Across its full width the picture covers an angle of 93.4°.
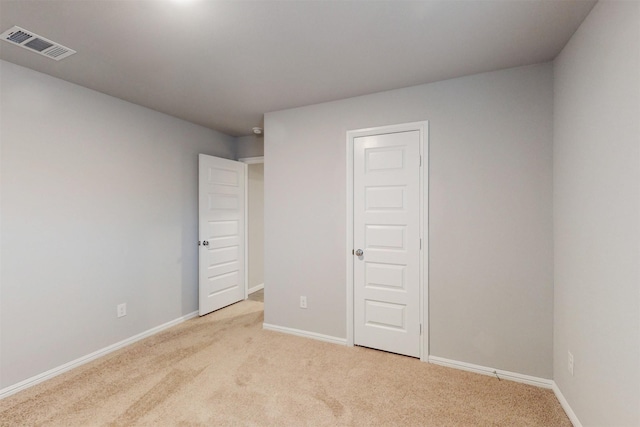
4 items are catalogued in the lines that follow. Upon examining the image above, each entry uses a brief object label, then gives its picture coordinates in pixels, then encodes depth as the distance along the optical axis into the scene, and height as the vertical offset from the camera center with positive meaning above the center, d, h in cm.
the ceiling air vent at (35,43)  184 +109
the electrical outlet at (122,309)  297 -97
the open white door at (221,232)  383 -28
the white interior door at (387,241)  271 -27
